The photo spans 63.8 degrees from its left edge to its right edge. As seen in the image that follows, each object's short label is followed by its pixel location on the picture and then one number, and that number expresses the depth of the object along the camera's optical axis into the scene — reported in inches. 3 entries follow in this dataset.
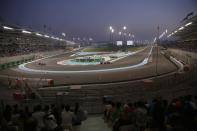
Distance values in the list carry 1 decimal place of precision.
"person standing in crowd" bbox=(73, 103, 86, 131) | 229.0
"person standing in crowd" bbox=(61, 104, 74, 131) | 215.9
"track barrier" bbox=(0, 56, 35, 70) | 1272.5
